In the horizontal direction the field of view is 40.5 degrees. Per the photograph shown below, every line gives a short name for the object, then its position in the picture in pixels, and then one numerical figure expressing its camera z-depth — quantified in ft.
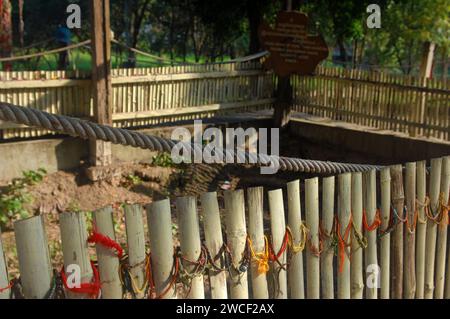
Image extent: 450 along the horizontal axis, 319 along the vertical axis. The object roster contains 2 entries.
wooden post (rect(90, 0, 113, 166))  27.45
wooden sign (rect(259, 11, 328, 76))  33.74
